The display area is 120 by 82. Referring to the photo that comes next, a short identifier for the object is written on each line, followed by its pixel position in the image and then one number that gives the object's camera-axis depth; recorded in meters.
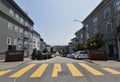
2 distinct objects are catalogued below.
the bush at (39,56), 16.77
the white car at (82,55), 13.97
